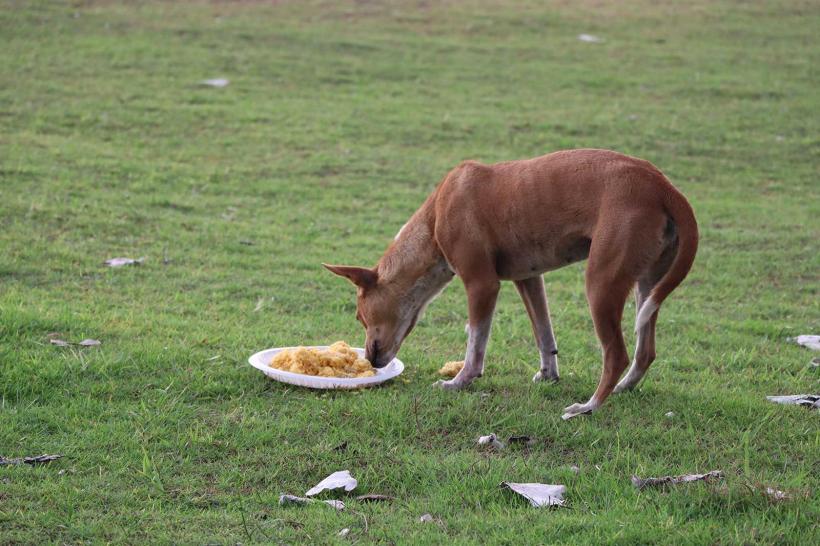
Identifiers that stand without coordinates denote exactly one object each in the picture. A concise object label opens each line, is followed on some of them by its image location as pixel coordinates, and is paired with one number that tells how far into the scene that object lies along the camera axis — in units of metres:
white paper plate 13.43
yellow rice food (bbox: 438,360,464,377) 14.70
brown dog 12.47
